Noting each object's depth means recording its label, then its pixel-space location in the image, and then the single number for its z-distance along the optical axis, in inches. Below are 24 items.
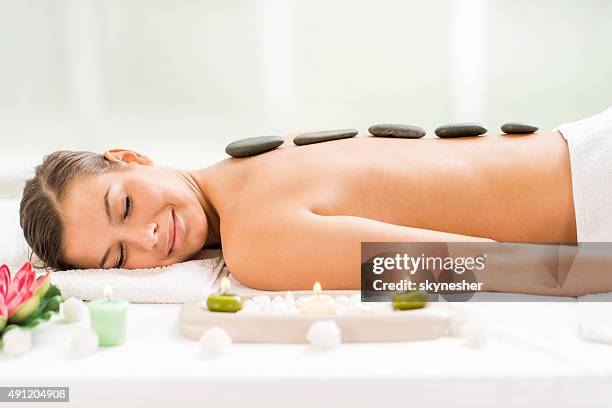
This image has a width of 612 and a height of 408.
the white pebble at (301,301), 63.4
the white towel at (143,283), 69.2
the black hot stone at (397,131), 77.1
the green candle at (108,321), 61.7
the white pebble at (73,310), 65.6
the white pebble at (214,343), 60.3
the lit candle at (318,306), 62.6
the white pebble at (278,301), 64.0
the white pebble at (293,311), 62.3
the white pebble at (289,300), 64.1
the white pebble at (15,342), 61.0
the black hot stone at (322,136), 77.2
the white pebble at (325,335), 60.7
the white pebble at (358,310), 62.5
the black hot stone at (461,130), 75.8
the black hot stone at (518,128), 75.6
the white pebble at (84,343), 60.7
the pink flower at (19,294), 62.1
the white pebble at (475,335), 60.9
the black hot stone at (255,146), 77.0
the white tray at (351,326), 61.6
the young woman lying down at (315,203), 69.2
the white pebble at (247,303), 63.9
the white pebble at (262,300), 64.2
